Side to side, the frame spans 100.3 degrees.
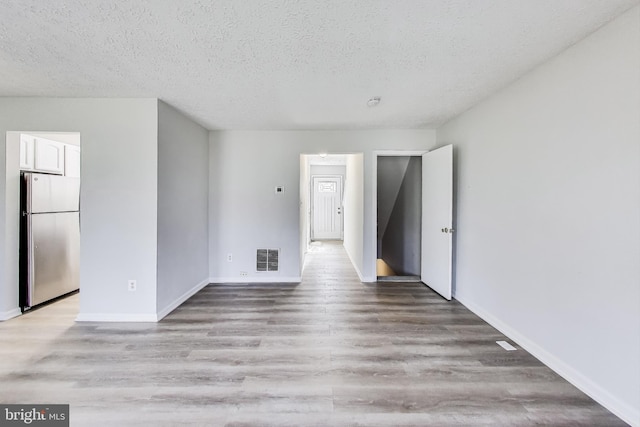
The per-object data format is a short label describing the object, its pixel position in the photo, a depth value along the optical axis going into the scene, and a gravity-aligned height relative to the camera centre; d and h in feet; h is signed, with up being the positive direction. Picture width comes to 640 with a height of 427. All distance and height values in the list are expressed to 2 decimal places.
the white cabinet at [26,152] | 9.13 +2.03
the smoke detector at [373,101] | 8.63 +3.71
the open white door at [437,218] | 10.45 -0.22
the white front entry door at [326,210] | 27.35 +0.26
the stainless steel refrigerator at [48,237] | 9.09 -0.96
